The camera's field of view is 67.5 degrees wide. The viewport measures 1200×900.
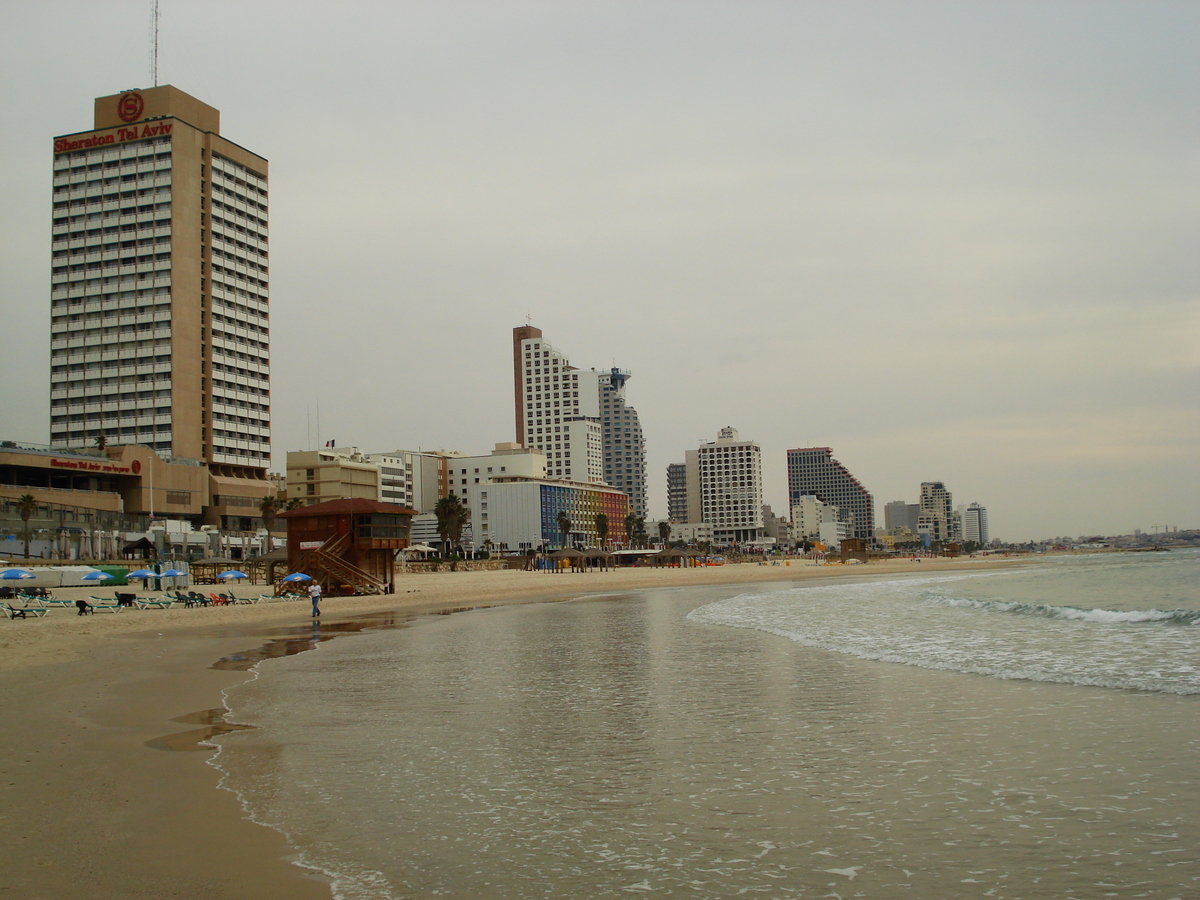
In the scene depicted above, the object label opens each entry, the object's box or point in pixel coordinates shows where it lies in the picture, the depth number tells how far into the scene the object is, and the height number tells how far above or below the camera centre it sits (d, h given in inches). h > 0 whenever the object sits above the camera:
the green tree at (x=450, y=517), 4894.2 +51.1
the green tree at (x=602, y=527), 6392.7 -29.2
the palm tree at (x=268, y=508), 3919.8 +99.3
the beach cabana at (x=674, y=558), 4997.5 -210.8
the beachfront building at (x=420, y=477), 6240.2 +370.4
